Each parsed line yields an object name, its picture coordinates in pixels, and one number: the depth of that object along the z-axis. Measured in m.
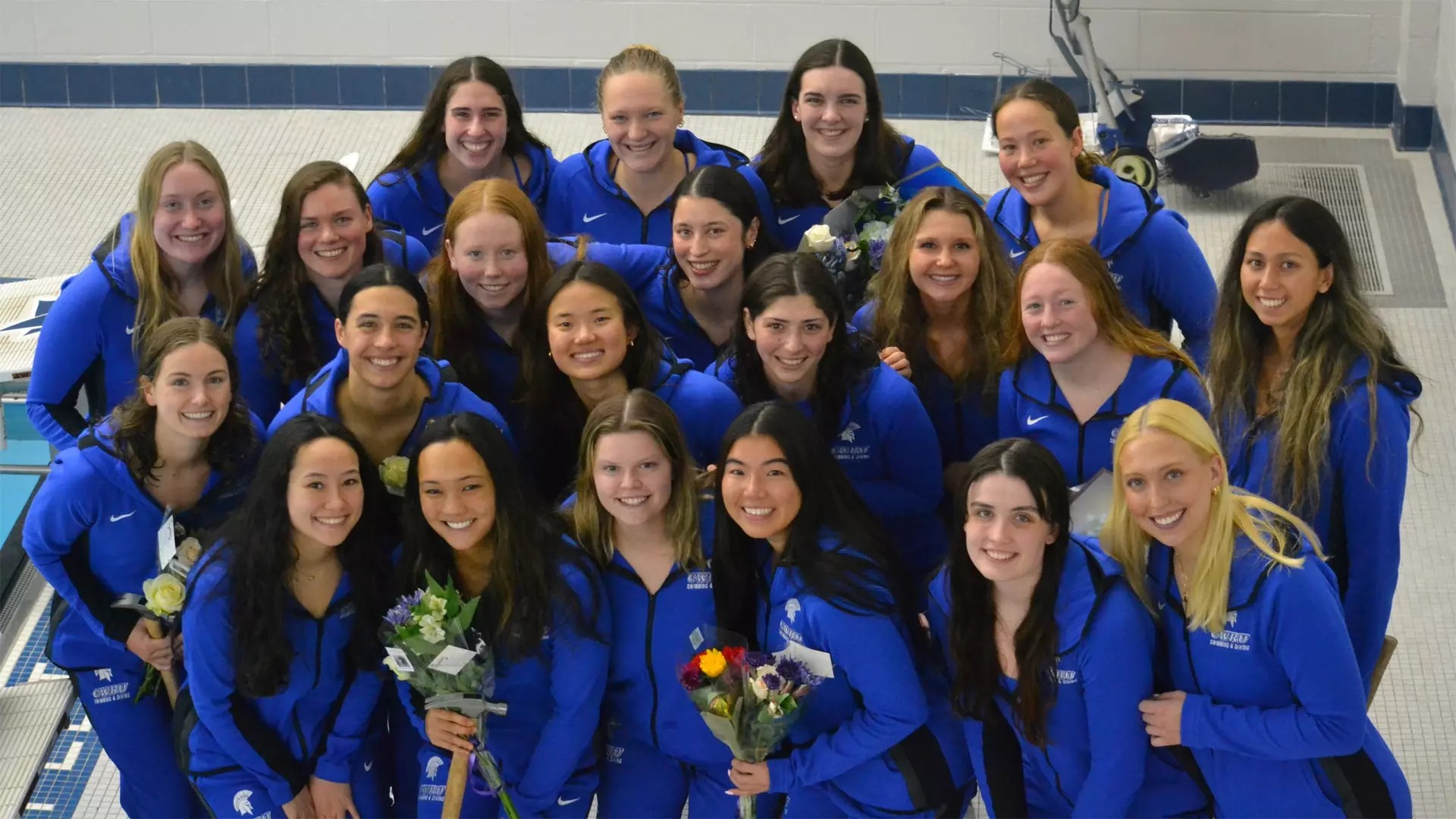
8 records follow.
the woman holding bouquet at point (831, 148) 9.71
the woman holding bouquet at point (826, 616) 7.32
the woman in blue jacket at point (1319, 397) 7.37
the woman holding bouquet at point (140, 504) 8.02
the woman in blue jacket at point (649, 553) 7.52
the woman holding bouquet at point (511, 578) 7.56
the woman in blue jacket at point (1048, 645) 6.95
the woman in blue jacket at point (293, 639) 7.64
